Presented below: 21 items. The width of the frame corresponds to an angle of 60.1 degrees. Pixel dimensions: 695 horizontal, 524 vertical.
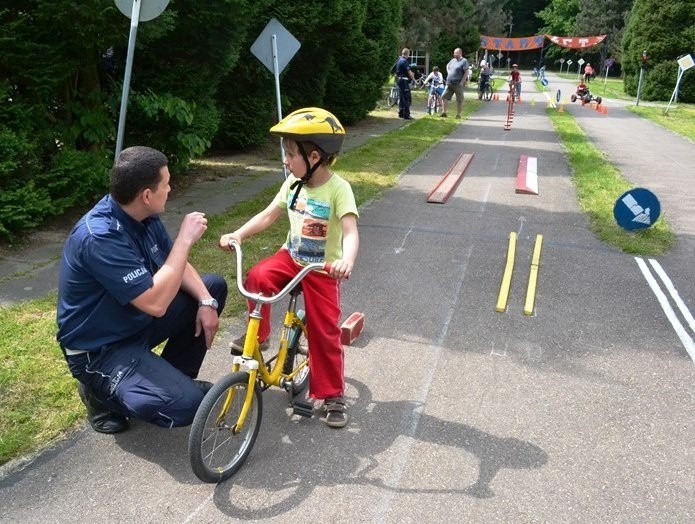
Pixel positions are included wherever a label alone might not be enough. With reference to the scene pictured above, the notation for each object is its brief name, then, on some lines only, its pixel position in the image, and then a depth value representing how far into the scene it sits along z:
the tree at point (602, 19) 70.25
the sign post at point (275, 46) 9.10
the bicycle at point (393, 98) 25.53
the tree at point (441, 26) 32.31
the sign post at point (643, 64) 32.51
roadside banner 56.50
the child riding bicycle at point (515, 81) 24.26
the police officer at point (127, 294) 2.94
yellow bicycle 2.89
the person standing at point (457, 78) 21.34
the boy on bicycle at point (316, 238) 3.30
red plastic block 4.74
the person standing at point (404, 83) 20.48
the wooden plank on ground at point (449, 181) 9.98
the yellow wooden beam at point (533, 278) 5.73
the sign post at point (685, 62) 26.55
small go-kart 31.69
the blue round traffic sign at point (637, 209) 8.05
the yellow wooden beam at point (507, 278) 5.73
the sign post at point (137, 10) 5.50
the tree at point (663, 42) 34.06
